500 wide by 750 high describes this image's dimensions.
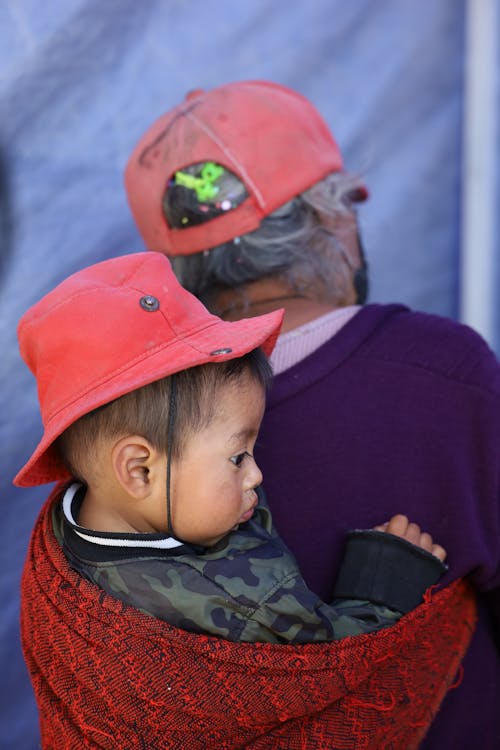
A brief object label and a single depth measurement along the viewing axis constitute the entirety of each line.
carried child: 1.95
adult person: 2.08
